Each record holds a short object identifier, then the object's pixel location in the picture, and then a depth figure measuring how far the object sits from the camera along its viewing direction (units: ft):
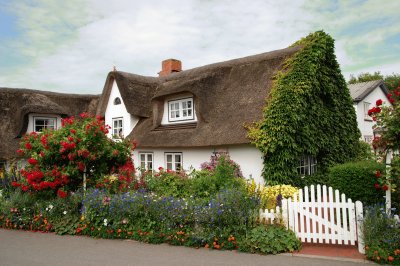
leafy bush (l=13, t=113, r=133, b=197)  30.40
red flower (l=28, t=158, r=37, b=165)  30.32
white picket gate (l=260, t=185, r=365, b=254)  21.79
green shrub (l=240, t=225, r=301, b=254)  21.95
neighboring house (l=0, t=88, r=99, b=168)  64.39
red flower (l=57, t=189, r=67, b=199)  29.89
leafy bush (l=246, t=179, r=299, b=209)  26.27
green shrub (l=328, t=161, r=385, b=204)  27.45
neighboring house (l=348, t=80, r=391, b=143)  81.92
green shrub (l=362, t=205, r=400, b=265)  19.25
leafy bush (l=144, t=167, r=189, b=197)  34.91
